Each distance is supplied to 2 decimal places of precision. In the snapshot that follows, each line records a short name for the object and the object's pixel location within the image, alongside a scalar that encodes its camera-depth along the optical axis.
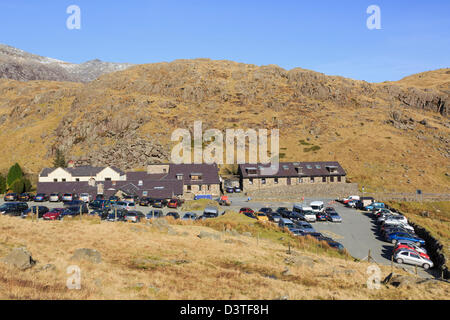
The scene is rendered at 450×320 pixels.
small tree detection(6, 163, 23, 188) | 73.12
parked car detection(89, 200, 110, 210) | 48.94
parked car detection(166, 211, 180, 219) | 42.75
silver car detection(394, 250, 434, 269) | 30.09
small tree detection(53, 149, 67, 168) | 93.94
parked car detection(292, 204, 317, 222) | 45.84
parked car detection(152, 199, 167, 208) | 52.19
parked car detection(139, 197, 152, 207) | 53.62
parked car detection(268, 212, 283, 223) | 43.66
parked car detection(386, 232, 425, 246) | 36.46
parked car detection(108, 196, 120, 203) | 52.20
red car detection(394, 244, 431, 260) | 31.20
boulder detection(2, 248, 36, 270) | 16.55
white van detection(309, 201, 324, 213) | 50.91
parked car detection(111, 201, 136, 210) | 49.11
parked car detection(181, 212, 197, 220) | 42.60
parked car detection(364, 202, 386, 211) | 55.61
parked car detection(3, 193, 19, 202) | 55.88
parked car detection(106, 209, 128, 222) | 38.00
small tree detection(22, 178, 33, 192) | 70.68
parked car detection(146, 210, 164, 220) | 41.66
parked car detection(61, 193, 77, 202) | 56.67
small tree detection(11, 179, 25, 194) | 68.45
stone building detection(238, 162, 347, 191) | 73.31
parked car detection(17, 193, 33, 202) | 57.09
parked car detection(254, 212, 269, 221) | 44.12
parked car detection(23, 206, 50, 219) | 40.58
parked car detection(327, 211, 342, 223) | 45.84
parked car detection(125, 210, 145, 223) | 38.41
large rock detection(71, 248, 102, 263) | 18.84
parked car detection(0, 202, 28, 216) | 40.97
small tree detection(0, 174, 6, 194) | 68.94
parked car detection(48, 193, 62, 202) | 57.30
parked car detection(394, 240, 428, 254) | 32.94
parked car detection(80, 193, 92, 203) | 55.66
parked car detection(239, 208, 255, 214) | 47.06
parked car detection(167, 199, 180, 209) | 53.29
